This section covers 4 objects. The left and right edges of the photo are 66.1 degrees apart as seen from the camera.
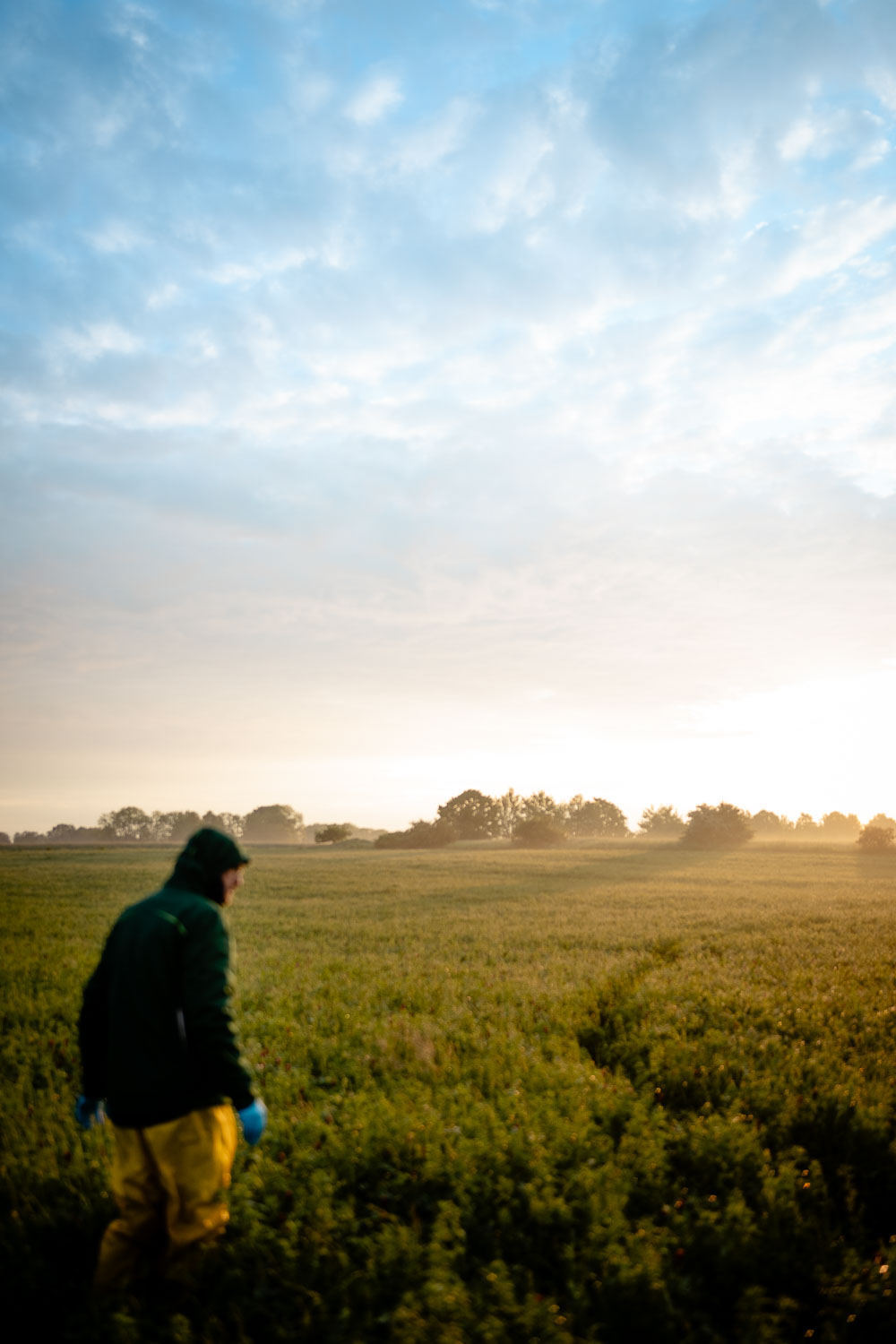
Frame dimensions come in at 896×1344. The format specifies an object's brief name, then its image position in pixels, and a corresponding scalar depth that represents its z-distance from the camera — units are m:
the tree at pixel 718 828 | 77.62
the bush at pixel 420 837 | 89.94
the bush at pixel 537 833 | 88.38
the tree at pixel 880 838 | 65.38
